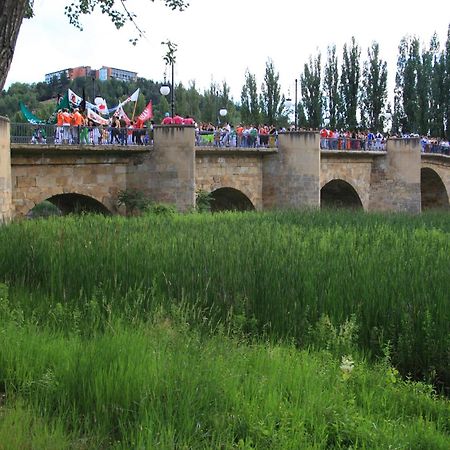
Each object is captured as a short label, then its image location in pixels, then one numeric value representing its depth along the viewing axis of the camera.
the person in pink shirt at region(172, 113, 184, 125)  21.00
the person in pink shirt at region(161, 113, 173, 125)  21.18
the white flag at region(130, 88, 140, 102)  24.81
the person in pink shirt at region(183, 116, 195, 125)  21.03
